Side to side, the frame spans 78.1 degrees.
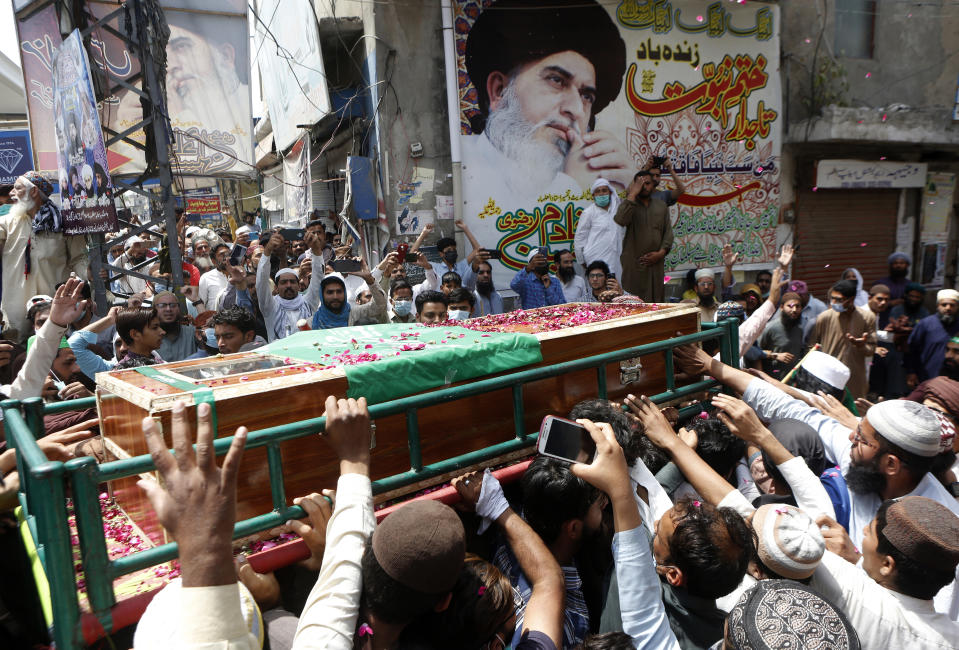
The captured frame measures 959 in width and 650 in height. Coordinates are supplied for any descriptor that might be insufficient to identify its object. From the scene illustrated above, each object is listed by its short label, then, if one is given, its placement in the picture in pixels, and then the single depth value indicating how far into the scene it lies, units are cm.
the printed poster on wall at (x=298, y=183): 923
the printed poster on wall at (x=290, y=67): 774
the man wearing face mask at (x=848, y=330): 600
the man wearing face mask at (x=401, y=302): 539
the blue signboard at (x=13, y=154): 972
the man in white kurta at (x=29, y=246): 531
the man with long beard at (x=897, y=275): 797
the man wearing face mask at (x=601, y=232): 756
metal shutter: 1068
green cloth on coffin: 209
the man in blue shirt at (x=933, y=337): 567
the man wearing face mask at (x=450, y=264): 714
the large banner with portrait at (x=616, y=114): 792
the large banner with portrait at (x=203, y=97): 763
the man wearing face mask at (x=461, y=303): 508
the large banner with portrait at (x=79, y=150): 500
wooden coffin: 182
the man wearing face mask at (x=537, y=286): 648
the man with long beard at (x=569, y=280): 712
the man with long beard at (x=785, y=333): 592
